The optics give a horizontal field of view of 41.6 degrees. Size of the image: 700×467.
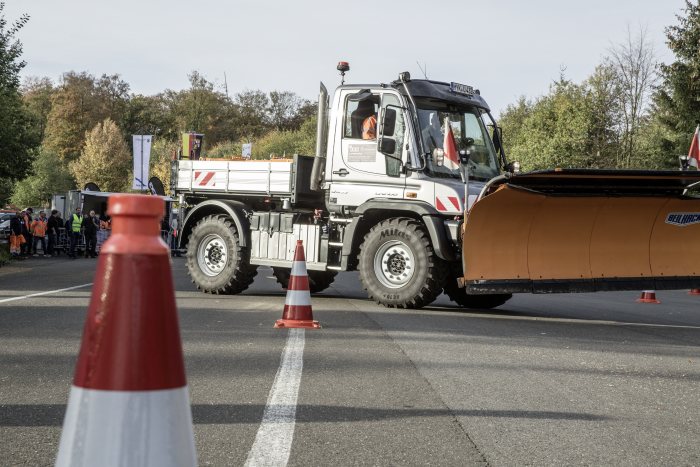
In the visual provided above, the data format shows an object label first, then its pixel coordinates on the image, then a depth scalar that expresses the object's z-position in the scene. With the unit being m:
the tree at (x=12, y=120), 26.22
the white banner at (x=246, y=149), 24.67
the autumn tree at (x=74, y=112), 91.50
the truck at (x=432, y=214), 11.43
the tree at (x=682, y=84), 37.41
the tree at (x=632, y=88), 41.12
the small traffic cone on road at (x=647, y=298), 16.56
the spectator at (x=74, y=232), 34.46
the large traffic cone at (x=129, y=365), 1.57
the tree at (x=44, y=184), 84.69
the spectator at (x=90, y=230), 34.66
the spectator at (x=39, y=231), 36.78
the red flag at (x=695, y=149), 14.29
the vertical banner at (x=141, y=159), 41.75
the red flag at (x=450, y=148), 12.66
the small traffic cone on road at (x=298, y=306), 9.62
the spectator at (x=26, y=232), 34.94
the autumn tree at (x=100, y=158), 87.00
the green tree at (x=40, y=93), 90.81
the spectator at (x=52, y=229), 35.46
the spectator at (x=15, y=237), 33.16
